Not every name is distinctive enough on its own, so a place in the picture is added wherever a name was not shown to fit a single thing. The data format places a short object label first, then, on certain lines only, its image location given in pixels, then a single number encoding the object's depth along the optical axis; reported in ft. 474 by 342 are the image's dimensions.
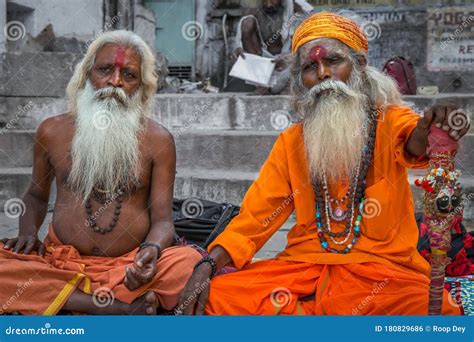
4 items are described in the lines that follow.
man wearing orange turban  10.42
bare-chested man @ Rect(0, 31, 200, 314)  10.83
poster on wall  31.01
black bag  15.42
